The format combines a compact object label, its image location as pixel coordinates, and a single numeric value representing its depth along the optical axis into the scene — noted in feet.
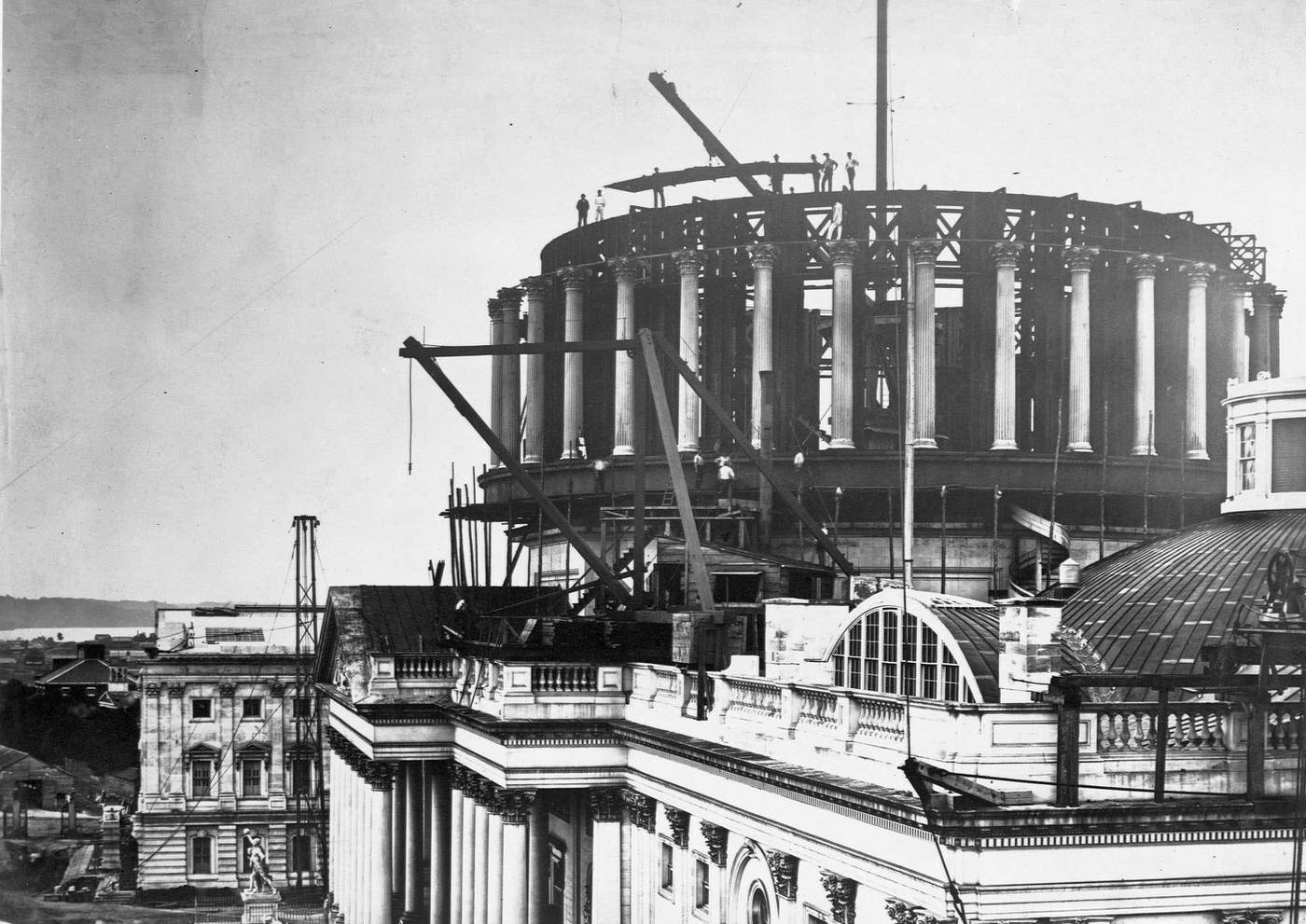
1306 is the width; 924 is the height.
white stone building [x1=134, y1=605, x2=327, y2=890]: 290.56
